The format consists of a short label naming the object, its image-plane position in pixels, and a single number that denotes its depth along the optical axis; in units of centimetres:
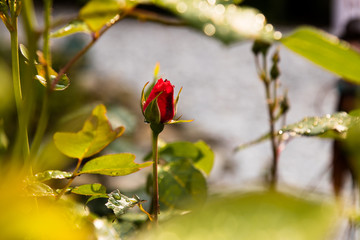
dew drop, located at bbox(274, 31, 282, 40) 79
